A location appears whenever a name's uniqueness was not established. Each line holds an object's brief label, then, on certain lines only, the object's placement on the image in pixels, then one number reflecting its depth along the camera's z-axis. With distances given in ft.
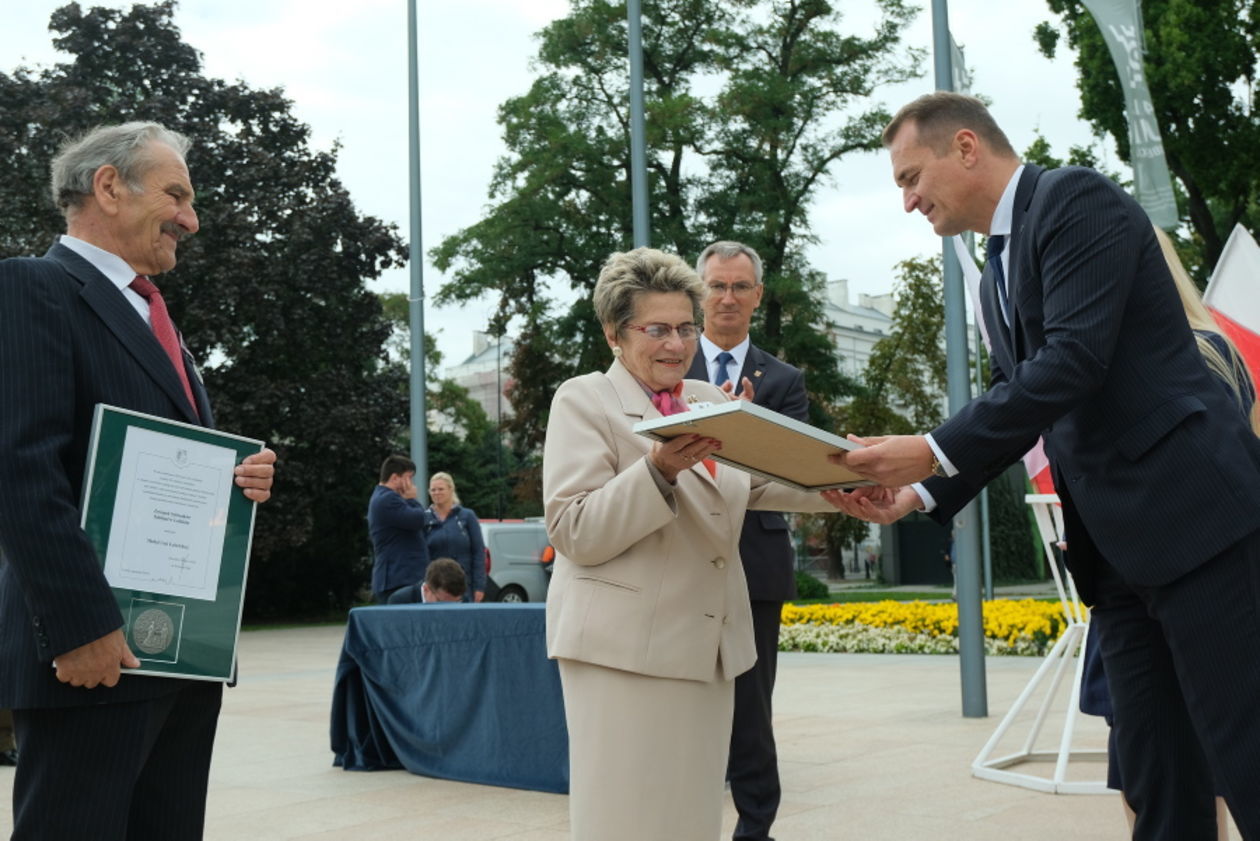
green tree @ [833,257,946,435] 118.83
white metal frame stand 19.06
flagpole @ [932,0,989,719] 28.04
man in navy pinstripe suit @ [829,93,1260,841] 8.70
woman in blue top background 39.83
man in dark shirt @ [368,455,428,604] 36.22
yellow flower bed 44.55
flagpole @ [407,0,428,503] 58.49
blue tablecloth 21.16
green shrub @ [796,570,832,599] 87.30
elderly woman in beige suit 10.02
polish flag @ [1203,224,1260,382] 18.41
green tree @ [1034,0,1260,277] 75.97
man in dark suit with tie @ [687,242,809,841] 15.07
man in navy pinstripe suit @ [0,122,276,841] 8.23
